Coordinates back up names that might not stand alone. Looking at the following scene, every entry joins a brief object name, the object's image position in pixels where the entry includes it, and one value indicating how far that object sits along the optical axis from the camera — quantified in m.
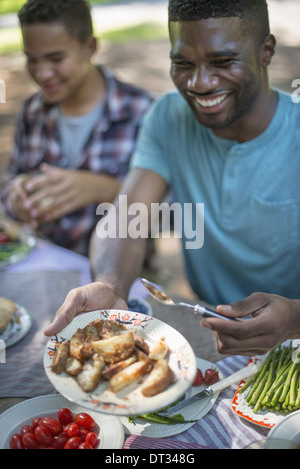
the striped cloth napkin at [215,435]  1.18
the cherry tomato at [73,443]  1.13
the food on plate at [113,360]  1.08
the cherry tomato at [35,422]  1.21
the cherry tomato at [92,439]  1.15
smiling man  1.35
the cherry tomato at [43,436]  1.15
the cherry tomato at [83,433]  1.17
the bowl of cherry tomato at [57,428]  1.15
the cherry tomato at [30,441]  1.14
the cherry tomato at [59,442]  1.15
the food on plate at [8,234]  2.34
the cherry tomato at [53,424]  1.19
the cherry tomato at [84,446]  1.13
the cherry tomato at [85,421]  1.20
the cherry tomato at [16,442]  1.15
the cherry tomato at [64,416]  1.23
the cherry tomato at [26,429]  1.18
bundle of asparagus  1.23
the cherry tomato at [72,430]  1.17
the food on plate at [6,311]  1.62
